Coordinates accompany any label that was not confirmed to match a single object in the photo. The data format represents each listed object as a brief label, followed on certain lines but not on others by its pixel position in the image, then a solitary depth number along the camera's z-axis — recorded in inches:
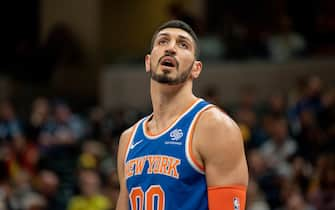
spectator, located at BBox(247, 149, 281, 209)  445.1
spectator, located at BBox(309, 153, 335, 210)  412.5
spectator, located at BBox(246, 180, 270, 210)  426.0
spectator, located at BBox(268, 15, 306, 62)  650.8
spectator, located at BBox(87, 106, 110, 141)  577.3
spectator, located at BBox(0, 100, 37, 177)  529.0
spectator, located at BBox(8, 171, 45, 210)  458.0
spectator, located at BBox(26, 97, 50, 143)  565.3
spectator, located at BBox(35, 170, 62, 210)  478.0
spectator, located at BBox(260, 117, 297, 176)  462.9
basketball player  201.0
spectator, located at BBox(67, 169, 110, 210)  444.1
